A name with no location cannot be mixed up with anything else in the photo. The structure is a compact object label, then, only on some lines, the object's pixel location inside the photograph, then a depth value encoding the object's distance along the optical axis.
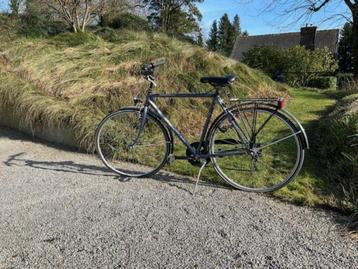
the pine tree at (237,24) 65.01
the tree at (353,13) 13.84
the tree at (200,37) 21.81
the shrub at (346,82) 10.20
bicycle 3.17
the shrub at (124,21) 13.55
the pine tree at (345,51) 26.68
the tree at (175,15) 23.23
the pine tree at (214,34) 56.71
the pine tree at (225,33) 58.91
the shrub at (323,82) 12.51
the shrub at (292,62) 13.08
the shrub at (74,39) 7.14
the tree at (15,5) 11.26
